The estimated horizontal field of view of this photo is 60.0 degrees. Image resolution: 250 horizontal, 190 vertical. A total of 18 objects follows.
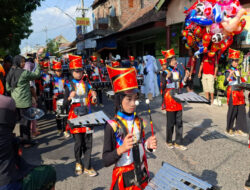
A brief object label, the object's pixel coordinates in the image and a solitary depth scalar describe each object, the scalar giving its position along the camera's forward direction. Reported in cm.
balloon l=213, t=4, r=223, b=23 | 796
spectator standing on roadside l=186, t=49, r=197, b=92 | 984
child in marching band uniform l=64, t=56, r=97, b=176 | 402
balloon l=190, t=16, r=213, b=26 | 829
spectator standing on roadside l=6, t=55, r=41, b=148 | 515
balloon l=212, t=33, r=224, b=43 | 830
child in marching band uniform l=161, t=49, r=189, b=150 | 493
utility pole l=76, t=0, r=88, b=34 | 2783
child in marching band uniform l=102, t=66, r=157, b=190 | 207
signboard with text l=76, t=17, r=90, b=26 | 2556
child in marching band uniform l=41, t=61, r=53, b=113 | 856
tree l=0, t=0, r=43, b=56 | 804
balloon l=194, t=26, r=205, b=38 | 888
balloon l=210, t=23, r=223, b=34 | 825
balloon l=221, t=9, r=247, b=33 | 766
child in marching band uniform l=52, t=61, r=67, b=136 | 714
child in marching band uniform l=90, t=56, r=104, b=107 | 1010
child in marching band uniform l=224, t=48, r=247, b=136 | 540
